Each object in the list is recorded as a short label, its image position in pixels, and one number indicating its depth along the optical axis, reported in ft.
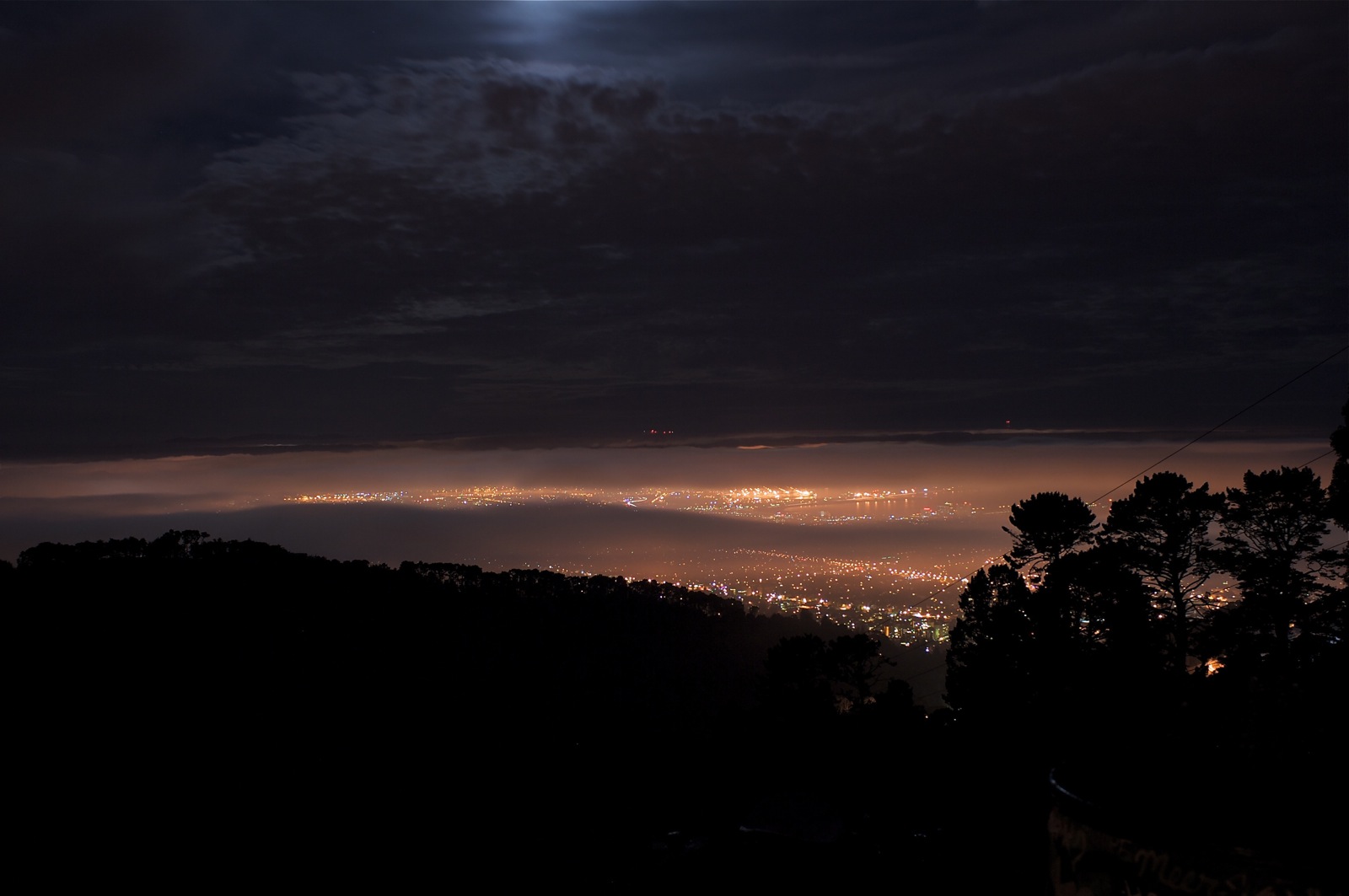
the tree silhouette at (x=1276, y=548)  79.71
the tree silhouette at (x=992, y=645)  104.12
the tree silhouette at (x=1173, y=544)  93.30
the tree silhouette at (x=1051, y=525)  104.06
